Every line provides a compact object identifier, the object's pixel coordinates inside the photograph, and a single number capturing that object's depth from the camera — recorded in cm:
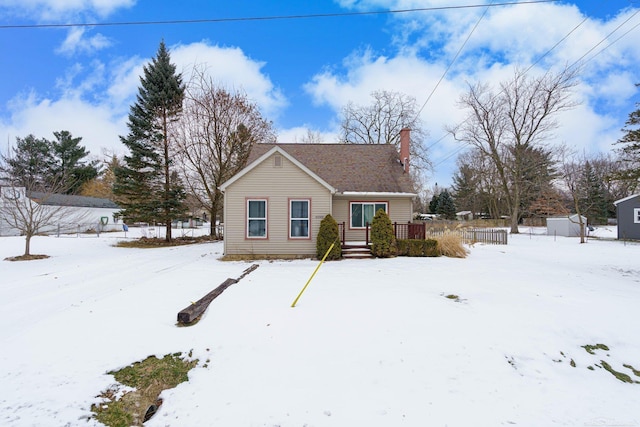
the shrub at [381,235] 1284
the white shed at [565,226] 2839
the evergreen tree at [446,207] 5184
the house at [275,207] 1320
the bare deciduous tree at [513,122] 3225
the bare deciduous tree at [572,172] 2789
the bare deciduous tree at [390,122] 3359
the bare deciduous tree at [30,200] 1412
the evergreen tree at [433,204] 5698
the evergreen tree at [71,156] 3709
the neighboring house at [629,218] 2380
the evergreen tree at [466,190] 5165
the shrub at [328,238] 1253
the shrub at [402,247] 1333
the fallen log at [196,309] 540
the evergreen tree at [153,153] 2064
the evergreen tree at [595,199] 3869
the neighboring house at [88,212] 2669
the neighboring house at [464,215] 5688
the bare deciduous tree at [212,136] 2288
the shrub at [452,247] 1326
